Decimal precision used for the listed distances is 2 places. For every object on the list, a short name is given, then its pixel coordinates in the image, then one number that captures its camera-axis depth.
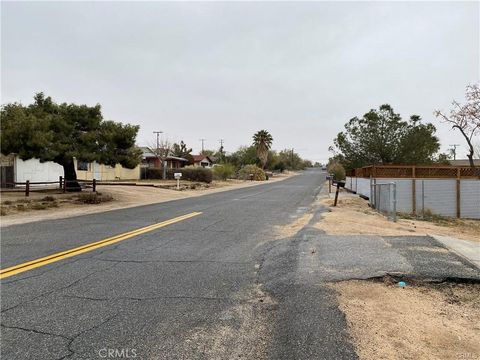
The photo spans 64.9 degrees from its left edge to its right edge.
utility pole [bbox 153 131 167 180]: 51.35
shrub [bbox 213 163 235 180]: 55.25
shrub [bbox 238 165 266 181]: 64.62
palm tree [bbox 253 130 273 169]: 91.06
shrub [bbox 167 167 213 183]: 45.78
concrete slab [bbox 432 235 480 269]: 6.79
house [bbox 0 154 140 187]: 27.02
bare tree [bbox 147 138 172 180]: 51.78
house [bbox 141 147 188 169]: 63.92
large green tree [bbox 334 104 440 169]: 35.28
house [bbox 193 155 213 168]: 84.51
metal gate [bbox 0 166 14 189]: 26.44
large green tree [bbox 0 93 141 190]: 17.55
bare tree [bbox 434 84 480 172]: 28.02
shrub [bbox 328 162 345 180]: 57.62
